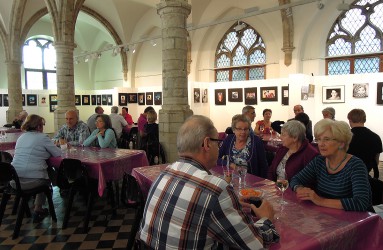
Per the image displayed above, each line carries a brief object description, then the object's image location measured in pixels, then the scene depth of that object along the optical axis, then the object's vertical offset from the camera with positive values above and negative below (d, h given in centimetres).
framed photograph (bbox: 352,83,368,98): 981 +54
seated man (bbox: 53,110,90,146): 602 -43
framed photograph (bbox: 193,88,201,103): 1377 +65
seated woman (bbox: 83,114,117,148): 572 -46
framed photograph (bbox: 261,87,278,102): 1242 +57
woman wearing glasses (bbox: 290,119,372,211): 240 -57
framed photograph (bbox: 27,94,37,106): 1775 +65
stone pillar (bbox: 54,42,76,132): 1032 +106
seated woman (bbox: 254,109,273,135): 795 -45
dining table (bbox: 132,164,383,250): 196 -82
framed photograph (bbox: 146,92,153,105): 1677 +64
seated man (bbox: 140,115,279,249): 151 -49
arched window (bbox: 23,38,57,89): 1992 +310
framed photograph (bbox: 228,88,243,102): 1349 +60
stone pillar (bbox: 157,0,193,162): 669 +86
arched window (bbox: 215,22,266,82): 1454 +255
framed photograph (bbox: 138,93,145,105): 1722 +63
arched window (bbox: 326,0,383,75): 1153 +256
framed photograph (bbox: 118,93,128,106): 1708 +61
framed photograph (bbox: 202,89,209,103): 1435 +61
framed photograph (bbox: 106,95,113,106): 1803 +60
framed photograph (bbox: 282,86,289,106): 1195 +50
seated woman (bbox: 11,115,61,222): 450 -62
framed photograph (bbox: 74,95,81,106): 1960 +71
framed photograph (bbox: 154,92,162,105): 1622 +61
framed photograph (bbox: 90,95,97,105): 1967 +73
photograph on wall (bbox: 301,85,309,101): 1066 +51
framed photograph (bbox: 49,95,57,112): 1866 +54
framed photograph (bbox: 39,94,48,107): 1827 +66
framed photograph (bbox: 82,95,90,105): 1977 +71
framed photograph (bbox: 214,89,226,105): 1417 +58
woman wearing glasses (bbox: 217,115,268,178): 407 -55
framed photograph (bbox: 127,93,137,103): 1733 +72
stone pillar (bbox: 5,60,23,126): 1462 +92
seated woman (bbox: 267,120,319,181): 332 -50
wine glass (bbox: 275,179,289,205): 250 -61
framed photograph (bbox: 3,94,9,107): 1700 +58
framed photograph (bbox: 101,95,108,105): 1855 +63
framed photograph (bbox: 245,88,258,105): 1306 +52
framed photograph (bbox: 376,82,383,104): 944 +43
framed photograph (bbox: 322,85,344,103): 1043 +45
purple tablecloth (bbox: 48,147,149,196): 466 -80
